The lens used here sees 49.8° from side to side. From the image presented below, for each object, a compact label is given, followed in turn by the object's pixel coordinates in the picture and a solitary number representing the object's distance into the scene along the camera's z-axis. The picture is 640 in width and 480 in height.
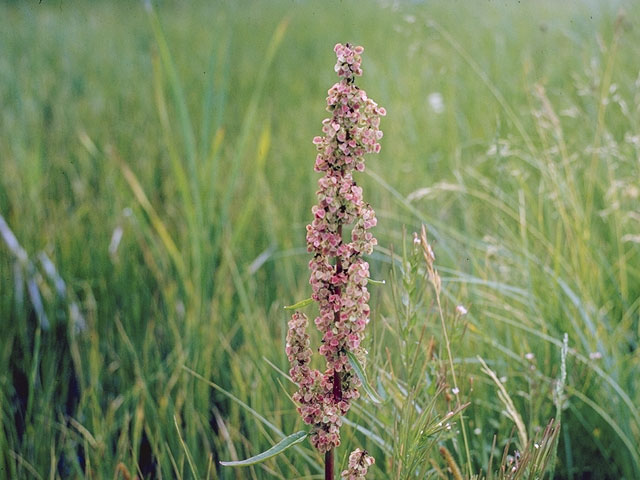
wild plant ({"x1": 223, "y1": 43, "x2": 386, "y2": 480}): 0.66
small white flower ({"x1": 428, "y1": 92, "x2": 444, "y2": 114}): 2.96
